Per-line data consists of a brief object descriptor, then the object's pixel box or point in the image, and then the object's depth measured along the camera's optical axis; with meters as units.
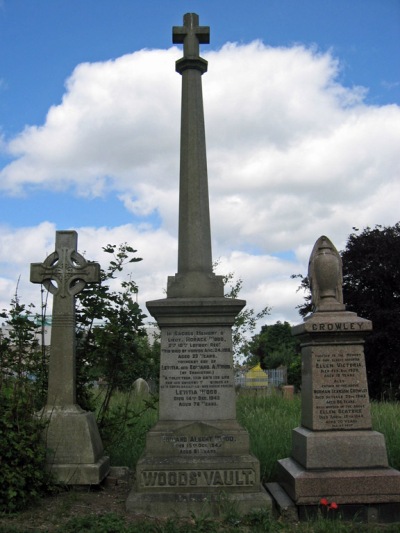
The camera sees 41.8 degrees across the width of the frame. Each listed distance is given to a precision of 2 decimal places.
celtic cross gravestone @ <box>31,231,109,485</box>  5.95
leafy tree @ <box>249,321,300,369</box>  59.91
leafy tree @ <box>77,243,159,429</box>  7.27
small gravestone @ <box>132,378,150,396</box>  20.28
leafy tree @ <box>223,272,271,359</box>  21.88
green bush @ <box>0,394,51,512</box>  5.25
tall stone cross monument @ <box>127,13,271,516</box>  5.48
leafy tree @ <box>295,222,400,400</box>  27.20
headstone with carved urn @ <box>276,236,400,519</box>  5.43
